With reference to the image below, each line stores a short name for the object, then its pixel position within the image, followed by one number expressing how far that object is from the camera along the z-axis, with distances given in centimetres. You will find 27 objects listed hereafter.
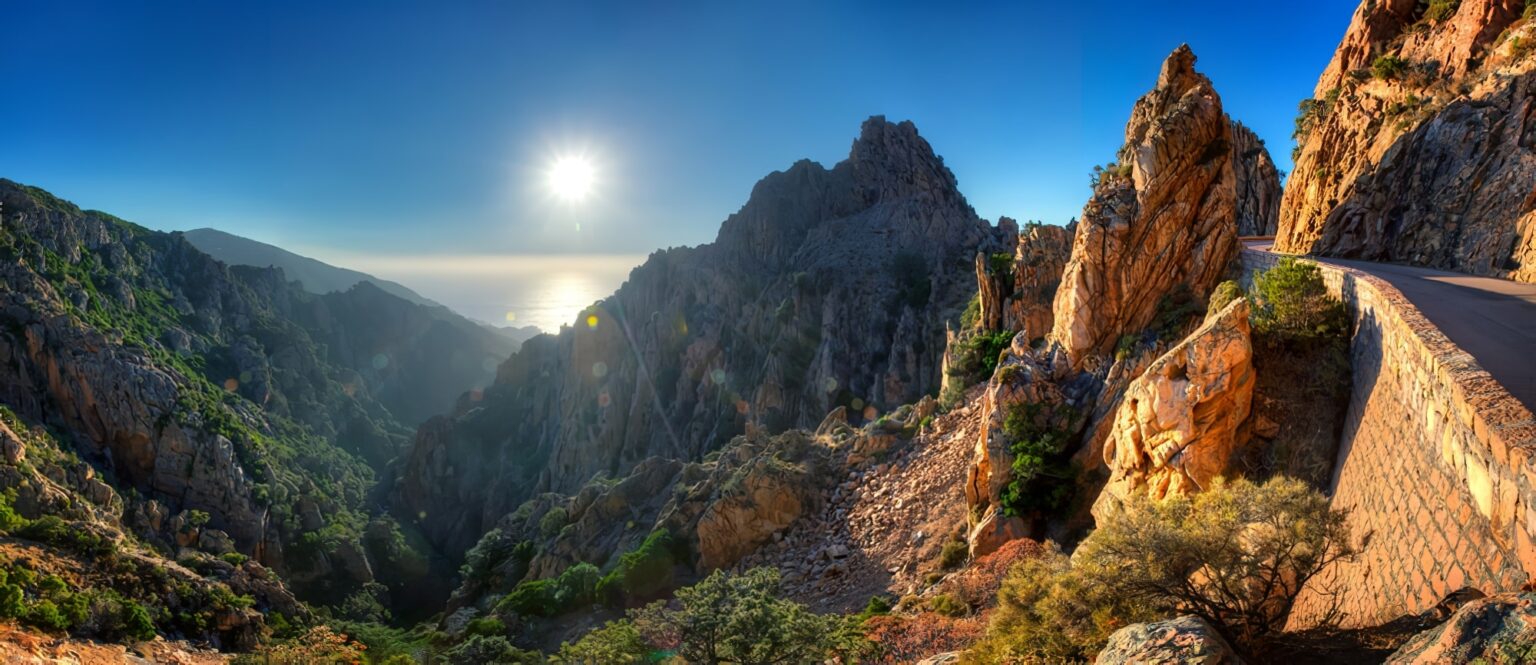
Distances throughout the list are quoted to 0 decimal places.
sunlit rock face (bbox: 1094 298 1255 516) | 1227
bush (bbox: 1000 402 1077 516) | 1781
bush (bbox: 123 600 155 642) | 2311
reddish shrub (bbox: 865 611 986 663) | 1258
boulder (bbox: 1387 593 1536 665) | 408
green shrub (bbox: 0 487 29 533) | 2731
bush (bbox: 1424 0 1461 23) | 2159
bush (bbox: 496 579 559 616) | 2789
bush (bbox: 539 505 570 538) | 3903
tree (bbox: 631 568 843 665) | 1183
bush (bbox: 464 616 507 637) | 2617
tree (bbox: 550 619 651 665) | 1303
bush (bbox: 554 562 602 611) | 2706
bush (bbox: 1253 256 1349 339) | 1227
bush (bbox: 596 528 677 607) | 2573
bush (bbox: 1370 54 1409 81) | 2186
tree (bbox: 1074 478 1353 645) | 716
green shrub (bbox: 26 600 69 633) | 2067
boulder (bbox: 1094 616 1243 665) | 605
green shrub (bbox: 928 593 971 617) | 1505
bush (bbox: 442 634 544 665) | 2189
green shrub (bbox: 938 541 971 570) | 1905
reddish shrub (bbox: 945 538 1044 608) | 1506
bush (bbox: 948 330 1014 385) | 2912
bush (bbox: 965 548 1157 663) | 770
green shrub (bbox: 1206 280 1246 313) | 1552
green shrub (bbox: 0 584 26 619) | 1988
